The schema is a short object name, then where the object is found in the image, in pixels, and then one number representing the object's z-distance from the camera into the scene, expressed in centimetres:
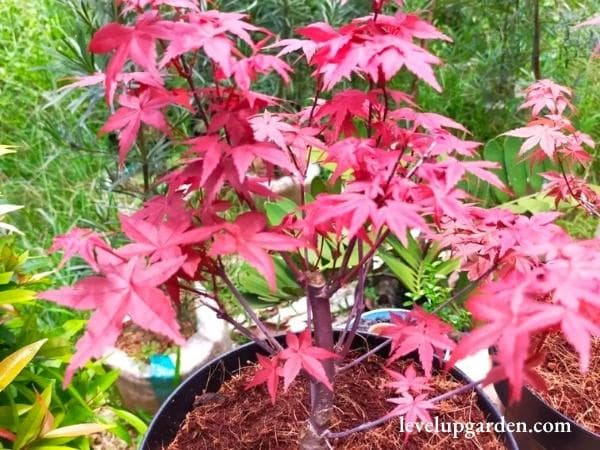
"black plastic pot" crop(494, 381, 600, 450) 108
